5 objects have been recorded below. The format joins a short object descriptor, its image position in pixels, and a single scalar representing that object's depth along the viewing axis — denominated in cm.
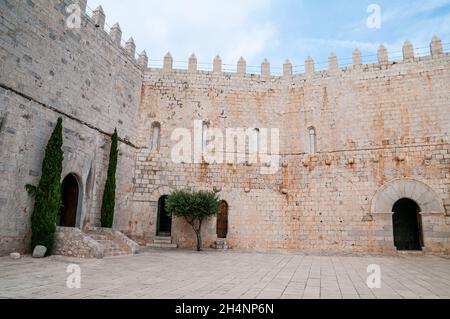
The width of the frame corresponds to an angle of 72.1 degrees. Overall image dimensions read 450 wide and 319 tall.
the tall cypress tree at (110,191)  1213
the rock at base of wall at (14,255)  812
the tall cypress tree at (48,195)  895
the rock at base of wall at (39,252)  856
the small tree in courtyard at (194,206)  1252
